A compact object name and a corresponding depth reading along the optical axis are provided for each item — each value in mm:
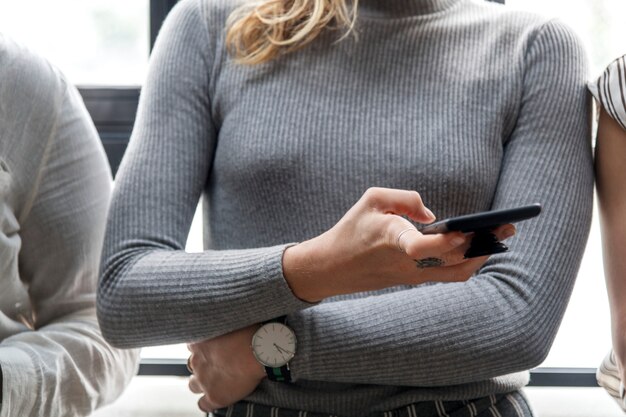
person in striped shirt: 1358
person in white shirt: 1460
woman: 1321
